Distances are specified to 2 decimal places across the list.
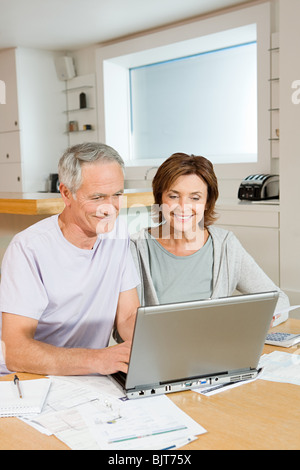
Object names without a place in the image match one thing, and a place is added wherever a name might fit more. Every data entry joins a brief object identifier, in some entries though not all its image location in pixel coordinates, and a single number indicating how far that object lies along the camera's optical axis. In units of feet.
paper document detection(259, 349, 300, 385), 4.30
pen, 3.99
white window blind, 14.64
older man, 4.56
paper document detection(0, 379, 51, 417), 3.70
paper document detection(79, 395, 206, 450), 3.26
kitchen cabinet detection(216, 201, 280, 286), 11.87
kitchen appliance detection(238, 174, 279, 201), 12.14
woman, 6.38
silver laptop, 3.69
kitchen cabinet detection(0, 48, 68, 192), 17.43
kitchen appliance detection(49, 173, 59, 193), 17.80
